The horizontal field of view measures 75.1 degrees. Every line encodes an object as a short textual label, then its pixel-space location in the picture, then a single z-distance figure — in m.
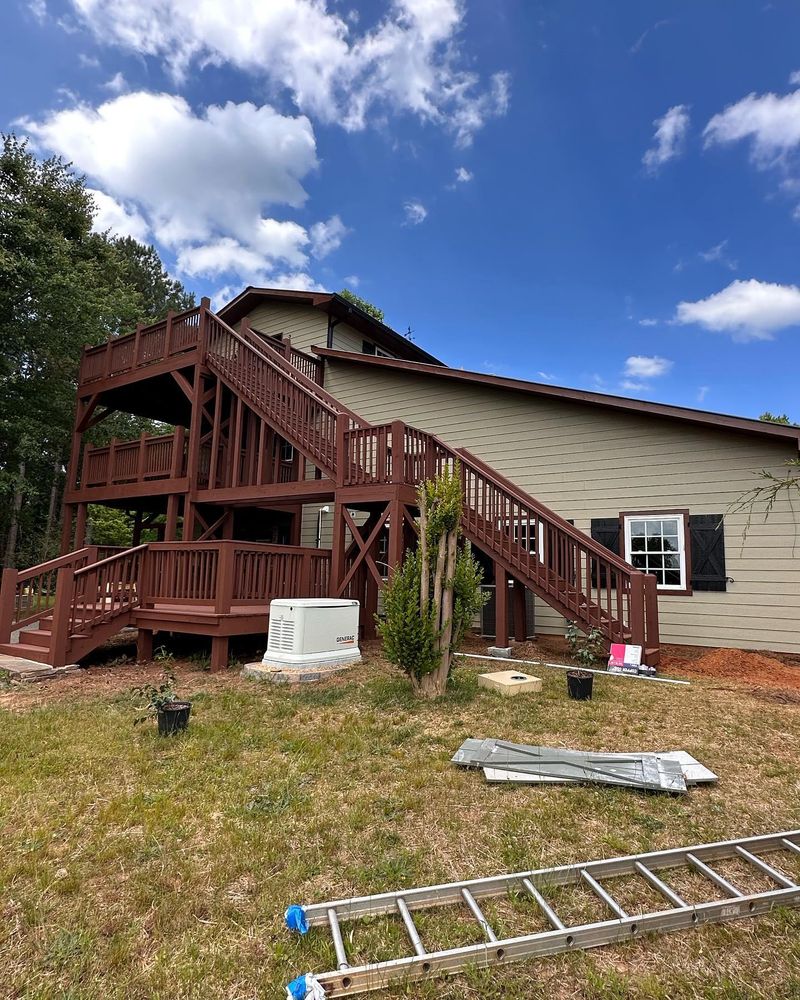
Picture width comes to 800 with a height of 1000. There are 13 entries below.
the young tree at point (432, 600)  5.28
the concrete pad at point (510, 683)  5.41
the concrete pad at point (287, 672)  6.24
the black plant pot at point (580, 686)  5.28
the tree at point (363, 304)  28.32
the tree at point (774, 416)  27.25
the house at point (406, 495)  7.28
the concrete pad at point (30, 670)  6.51
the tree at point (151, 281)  30.96
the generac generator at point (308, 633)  6.50
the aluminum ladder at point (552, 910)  1.81
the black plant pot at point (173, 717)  4.31
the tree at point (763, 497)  7.56
